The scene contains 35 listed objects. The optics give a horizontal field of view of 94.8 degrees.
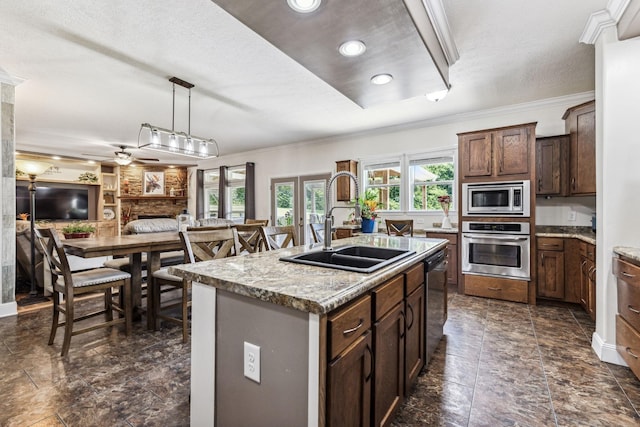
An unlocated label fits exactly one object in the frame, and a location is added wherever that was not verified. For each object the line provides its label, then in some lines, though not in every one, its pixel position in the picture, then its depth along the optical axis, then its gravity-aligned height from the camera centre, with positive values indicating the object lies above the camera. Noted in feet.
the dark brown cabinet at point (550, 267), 11.30 -2.04
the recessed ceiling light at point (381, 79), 7.70 +3.61
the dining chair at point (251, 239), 9.29 -0.85
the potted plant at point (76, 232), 10.75 -0.74
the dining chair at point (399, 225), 13.41 -0.63
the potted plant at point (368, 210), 13.04 +0.19
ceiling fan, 19.36 +3.60
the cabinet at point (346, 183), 18.19 +1.93
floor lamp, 12.30 +0.08
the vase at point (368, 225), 12.98 -0.50
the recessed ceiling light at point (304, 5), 4.94 +3.56
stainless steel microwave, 11.57 +0.66
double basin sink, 5.14 -0.88
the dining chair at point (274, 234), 8.92 -0.66
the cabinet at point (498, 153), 11.62 +2.54
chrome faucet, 6.21 -0.20
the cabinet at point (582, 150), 10.45 +2.44
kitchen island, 3.15 -1.48
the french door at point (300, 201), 20.89 +0.90
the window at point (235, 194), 25.44 +1.69
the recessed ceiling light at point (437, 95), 10.47 +4.31
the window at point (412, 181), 16.05 +1.95
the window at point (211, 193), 27.78 +1.90
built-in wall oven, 11.58 -1.41
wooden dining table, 8.45 -1.11
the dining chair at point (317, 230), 10.38 -0.59
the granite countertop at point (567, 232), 9.93 -0.67
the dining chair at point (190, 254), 7.17 -1.04
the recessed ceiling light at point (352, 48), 6.14 +3.56
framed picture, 29.22 +2.92
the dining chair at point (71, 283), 7.55 -1.96
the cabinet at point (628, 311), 6.11 -2.12
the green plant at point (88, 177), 26.68 +3.22
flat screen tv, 23.62 +0.82
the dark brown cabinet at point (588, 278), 9.20 -2.08
